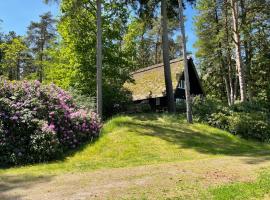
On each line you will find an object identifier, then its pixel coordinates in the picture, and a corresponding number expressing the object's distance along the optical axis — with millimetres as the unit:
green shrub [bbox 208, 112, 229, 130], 13632
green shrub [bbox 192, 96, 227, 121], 14465
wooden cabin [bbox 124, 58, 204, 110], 19094
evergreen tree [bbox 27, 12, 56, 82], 35669
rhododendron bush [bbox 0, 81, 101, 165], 9292
